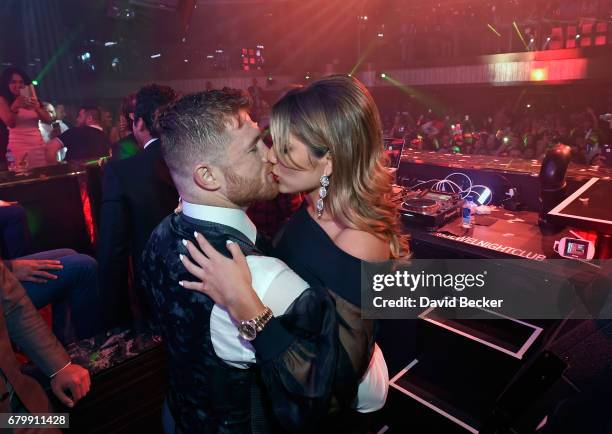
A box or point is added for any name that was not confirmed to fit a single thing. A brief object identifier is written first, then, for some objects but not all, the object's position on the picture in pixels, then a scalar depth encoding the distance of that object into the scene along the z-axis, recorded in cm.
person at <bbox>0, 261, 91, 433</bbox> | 123
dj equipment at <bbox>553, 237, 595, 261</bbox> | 196
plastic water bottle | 256
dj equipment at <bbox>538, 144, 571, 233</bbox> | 235
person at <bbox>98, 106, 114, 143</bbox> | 763
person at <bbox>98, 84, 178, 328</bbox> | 222
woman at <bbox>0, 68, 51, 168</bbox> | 412
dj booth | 204
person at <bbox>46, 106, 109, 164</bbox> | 433
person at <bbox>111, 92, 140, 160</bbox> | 290
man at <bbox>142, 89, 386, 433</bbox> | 93
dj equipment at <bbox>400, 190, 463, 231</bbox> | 255
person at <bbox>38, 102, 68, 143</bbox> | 621
